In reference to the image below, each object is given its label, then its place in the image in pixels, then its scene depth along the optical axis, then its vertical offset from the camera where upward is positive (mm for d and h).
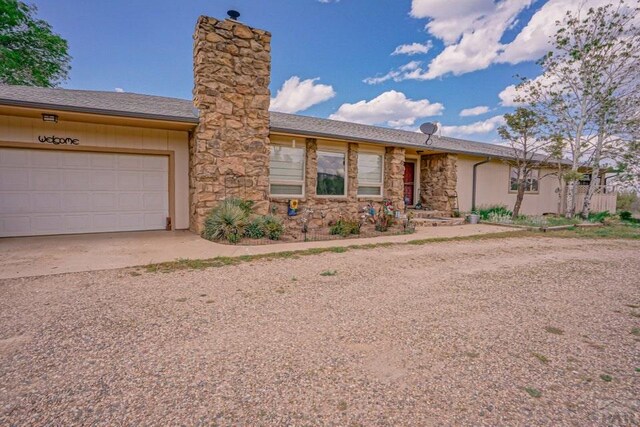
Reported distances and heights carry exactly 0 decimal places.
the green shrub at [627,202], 18609 +227
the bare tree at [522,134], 12352 +2764
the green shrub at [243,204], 8062 -108
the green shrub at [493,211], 13302 -313
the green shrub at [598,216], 13741 -490
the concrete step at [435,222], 11172 -680
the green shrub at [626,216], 14773 -473
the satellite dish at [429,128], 12984 +3045
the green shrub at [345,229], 8437 -730
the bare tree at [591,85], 12508 +5001
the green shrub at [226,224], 7253 -561
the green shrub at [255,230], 7555 -712
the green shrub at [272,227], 7655 -650
